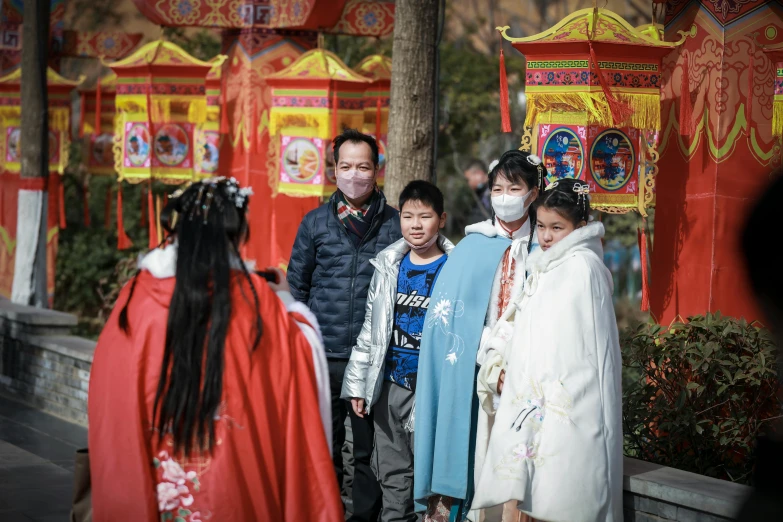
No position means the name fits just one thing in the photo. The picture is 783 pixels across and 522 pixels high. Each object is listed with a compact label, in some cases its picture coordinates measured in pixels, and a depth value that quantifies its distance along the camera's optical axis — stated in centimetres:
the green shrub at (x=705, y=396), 520
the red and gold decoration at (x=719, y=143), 621
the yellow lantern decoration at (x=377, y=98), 989
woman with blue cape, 483
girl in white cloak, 420
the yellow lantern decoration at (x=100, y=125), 1274
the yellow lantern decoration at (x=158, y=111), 1024
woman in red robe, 348
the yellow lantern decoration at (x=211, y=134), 1103
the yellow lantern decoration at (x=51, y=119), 1277
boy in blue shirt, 506
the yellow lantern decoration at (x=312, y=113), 944
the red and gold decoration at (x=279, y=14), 1032
